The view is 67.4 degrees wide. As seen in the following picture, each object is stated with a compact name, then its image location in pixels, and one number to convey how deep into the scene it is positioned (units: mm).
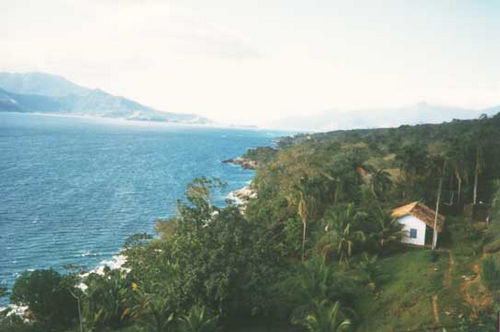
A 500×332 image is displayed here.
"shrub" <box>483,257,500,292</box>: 19766
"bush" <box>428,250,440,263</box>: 28825
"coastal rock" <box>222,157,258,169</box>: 120062
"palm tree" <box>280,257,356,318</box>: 23880
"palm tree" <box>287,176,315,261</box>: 32094
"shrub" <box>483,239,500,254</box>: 27625
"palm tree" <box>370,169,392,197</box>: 42250
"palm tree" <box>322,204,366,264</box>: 32094
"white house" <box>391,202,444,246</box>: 34344
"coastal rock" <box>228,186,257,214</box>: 67688
